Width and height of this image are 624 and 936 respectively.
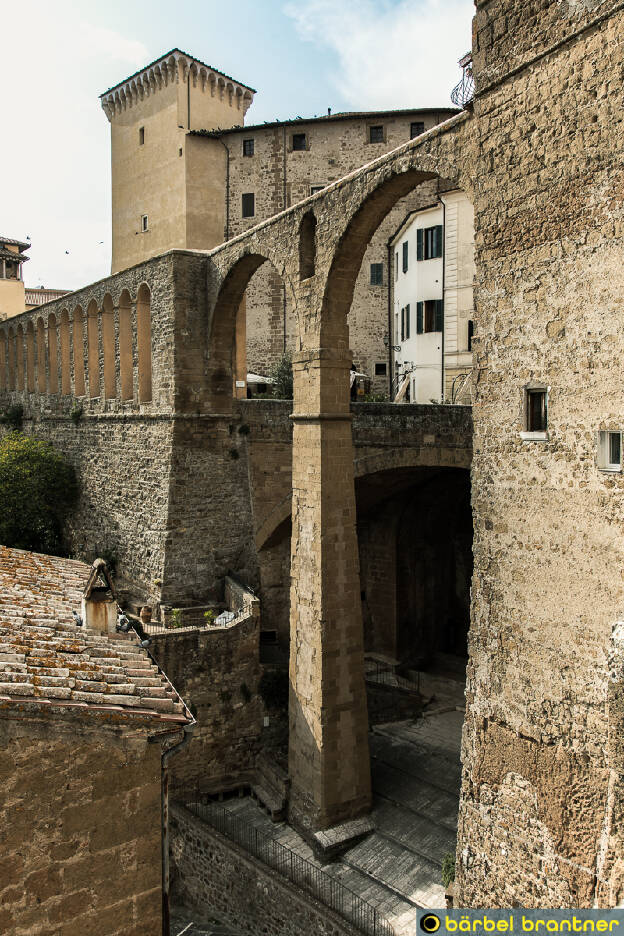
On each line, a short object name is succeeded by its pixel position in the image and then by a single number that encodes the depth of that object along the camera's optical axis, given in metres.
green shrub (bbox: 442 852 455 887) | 9.25
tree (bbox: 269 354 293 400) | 24.38
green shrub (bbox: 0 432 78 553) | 20.48
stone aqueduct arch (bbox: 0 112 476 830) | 11.51
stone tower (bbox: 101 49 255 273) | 30.64
